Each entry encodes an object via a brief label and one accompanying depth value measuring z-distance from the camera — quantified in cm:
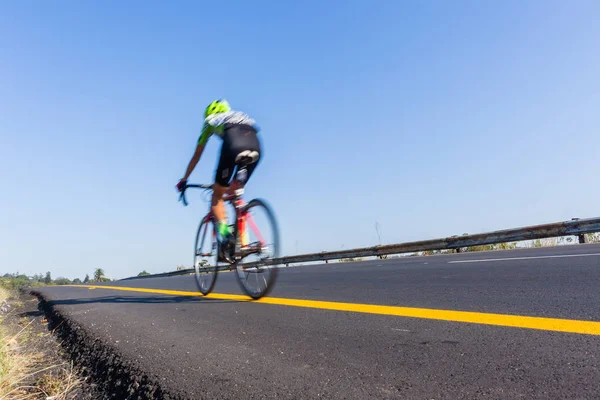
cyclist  450
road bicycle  477
